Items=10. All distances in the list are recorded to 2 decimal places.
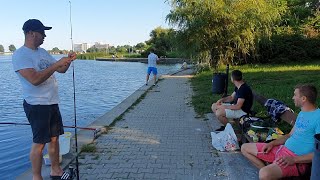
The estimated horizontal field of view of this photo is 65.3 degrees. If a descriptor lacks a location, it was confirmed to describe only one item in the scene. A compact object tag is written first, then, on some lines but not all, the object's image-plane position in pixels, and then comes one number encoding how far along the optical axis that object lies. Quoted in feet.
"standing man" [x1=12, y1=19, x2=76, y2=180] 9.17
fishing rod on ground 16.02
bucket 12.47
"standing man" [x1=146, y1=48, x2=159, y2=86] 40.75
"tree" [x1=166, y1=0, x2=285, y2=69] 52.08
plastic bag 13.48
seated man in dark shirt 14.92
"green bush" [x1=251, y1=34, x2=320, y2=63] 66.11
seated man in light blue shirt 8.36
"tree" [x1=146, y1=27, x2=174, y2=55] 182.50
